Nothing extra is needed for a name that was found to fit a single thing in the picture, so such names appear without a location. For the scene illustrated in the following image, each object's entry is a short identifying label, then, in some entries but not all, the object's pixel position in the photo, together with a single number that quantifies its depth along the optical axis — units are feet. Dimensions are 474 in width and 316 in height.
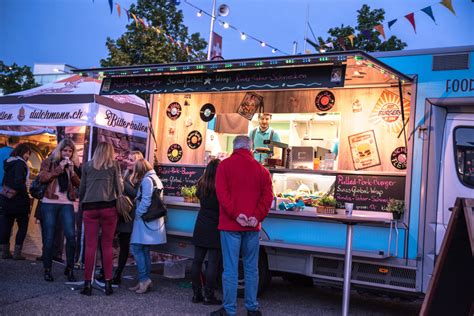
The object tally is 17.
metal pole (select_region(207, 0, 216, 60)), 49.93
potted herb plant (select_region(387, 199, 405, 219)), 19.29
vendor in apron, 27.50
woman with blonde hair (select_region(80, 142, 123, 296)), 20.27
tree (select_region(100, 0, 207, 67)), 53.47
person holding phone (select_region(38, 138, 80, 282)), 22.33
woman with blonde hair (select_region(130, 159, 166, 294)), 21.52
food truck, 18.45
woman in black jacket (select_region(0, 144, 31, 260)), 27.22
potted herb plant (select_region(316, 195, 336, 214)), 21.96
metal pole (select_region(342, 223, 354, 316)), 16.06
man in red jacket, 17.19
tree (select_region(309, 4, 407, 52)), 59.00
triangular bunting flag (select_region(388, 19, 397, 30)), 29.63
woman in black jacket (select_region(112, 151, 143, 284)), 22.67
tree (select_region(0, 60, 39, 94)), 71.77
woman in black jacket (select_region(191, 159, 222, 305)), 19.62
